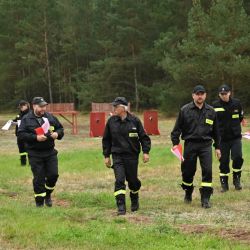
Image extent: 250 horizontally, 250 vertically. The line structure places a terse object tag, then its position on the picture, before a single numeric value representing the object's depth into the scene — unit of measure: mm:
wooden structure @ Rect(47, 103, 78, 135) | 30347
